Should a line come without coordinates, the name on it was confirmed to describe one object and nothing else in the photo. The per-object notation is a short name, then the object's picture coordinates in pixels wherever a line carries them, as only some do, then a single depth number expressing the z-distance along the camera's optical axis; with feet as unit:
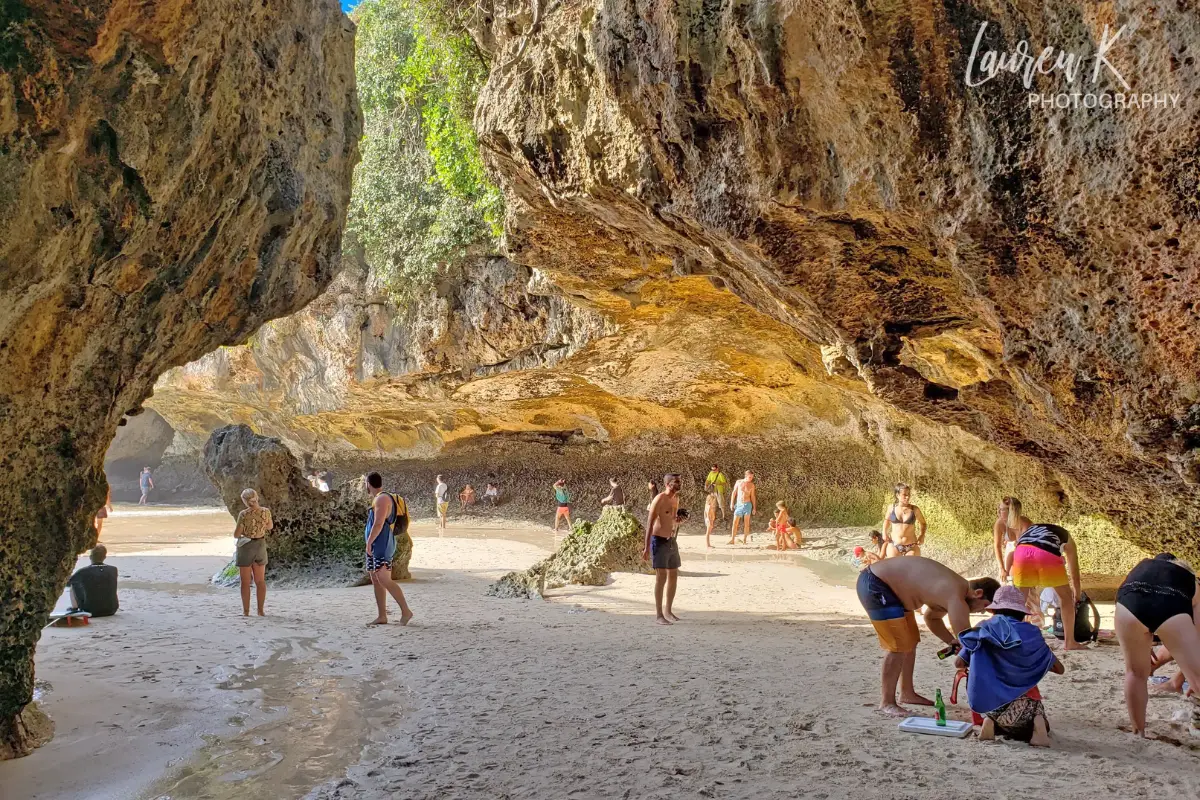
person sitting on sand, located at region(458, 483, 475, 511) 65.26
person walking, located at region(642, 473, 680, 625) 23.44
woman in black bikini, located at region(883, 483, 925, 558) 31.40
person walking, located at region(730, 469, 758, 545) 46.70
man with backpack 23.08
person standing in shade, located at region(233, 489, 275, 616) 24.18
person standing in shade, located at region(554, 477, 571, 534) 51.34
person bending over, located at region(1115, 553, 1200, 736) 12.50
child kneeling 12.23
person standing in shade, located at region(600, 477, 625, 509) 46.14
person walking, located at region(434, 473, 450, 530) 53.83
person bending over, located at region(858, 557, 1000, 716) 13.58
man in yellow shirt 52.08
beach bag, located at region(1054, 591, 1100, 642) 19.20
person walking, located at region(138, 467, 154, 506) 85.76
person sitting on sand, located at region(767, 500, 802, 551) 44.45
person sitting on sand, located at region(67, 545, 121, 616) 23.39
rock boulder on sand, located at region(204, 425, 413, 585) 33.47
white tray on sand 12.71
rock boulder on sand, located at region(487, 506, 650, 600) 29.81
